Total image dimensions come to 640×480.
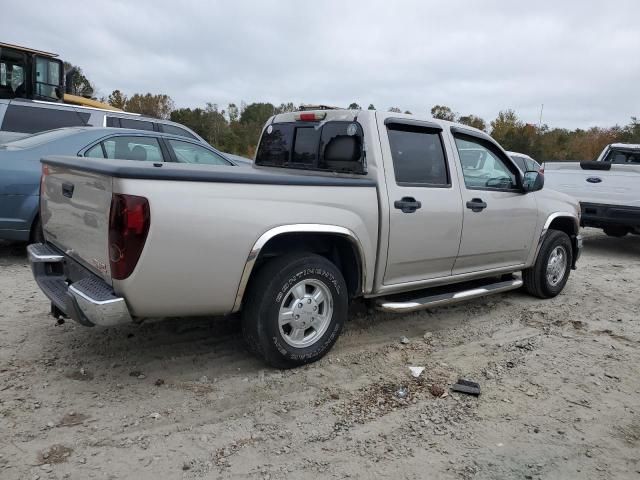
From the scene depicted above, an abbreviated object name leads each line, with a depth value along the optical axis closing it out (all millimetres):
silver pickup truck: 2961
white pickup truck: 8516
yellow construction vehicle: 12657
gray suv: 7172
